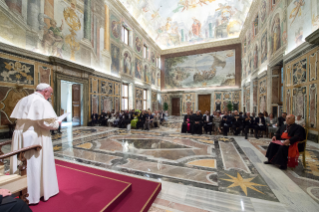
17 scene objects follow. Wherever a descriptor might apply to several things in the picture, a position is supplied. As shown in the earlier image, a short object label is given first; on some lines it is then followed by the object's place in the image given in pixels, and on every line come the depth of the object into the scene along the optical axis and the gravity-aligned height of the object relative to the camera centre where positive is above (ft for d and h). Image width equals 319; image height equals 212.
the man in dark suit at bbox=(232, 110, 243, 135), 23.72 -3.00
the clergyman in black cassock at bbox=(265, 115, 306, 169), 10.66 -3.14
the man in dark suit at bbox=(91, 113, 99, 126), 32.61 -2.66
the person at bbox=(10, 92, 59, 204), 5.74 -1.32
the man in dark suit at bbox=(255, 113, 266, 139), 22.48 -2.82
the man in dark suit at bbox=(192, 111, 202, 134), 24.81 -3.01
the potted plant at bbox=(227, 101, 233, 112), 57.21 +0.10
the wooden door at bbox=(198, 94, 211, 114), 63.36 +1.91
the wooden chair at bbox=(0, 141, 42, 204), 5.01 -2.59
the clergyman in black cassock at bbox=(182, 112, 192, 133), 25.81 -3.01
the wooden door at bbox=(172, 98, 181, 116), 68.95 -0.31
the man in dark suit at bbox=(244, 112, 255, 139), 23.00 -2.61
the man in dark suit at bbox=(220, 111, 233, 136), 23.65 -2.72
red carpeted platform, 6.03 -4.20
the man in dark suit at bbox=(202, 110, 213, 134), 25.26 -2.79
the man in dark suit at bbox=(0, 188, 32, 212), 3.65 -2.54
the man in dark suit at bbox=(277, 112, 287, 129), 20.34 -1.84
